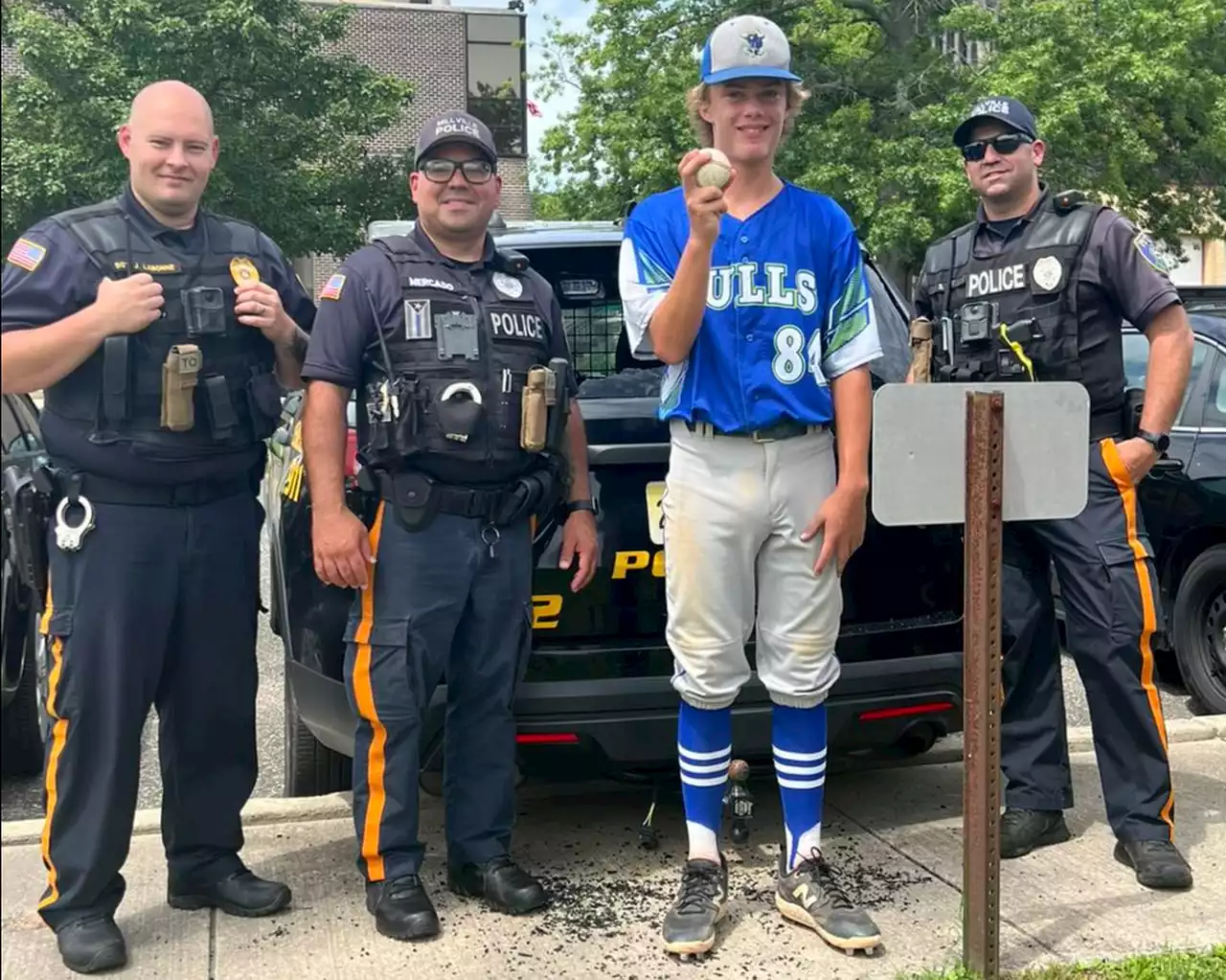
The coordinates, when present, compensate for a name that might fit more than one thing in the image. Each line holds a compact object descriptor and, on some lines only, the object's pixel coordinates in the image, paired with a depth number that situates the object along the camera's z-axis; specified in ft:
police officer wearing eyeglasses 9.45
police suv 9.98
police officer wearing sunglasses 10.86
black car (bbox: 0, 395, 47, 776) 6.26
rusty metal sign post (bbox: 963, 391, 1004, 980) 8.66
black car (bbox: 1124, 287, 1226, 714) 16.53
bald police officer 8.88
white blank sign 8.62
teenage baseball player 9.31
